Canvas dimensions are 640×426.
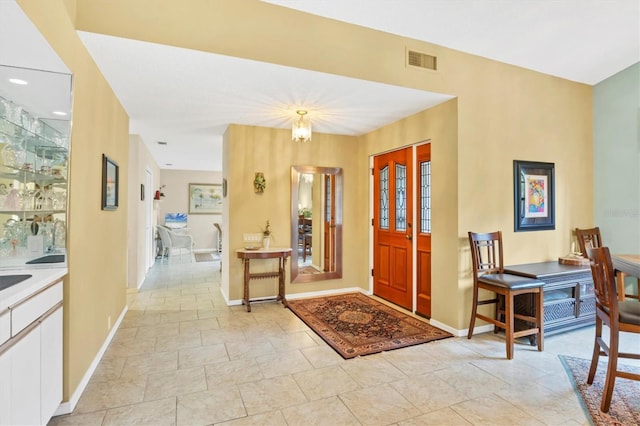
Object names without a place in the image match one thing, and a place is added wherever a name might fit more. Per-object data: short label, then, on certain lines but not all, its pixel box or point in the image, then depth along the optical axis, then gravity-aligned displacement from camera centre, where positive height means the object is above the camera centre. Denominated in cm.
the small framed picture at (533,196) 381 +24
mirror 491 -11
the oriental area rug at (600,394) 209 -127
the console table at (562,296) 331 -83
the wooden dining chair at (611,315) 216 -66
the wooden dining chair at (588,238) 405 -26
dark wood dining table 214 -34
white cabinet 150 -75
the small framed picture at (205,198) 1018 +54
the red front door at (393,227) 435 -16
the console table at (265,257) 430 -66
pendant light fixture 368 +95
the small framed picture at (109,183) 296 +30
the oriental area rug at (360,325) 319 -123
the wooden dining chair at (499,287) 299 -66
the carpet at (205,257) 843 -113
